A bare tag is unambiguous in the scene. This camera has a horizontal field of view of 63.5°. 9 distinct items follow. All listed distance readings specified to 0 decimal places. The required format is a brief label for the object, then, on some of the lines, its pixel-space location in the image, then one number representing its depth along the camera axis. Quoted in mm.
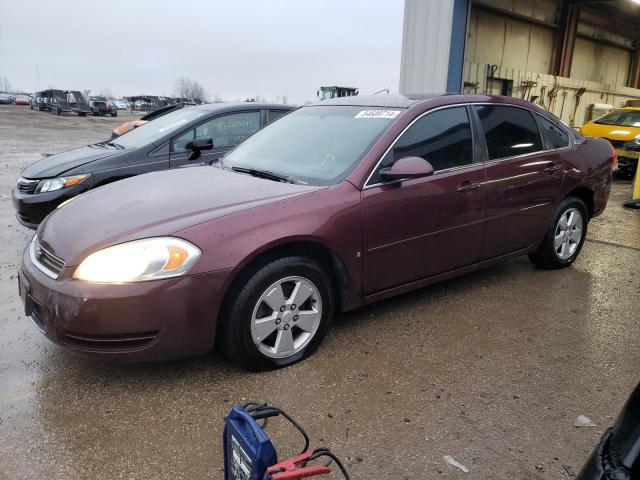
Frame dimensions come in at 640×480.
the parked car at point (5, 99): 57519
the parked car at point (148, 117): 6686
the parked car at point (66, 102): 38094
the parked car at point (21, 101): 55666
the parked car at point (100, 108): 39312
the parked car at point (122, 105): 62241
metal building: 9156
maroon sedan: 2547
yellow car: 10750
